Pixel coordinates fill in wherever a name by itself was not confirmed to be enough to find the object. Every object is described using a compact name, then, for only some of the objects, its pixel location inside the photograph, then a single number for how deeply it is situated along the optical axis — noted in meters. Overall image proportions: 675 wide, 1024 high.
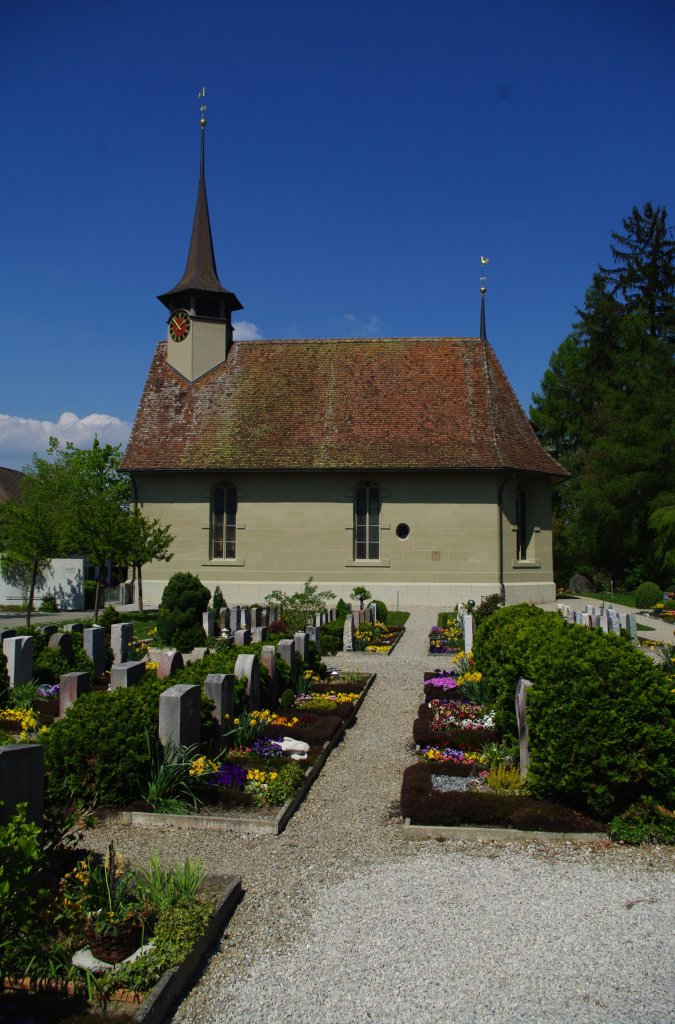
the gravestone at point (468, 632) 14.51
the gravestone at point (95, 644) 12.90
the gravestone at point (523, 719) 7.50
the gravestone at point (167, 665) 9.55
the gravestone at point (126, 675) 8.70
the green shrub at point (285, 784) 7.30
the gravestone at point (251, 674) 9.82
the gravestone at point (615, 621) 14.75
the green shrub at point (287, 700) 11.01
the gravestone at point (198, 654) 11.55
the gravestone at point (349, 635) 17.38
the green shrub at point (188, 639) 16.36
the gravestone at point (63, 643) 12.22
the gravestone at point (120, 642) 13.59
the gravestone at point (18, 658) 10.98
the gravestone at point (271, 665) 10.85
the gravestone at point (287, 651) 11.84
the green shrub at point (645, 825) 6.36
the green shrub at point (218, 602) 22.36
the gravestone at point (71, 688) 9.02
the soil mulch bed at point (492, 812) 6.56
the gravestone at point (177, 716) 7.38
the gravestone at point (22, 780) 4.50
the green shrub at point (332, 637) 17.09
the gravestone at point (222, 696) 8.52
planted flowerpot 4.25
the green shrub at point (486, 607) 16.78
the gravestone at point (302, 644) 13.24
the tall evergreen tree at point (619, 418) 33.59
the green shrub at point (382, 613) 21.80
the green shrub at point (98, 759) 6.96
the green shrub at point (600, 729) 6.53
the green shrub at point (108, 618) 18.14
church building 26.09
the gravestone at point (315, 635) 15.06
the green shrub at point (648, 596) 25.89
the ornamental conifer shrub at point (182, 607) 17.02
